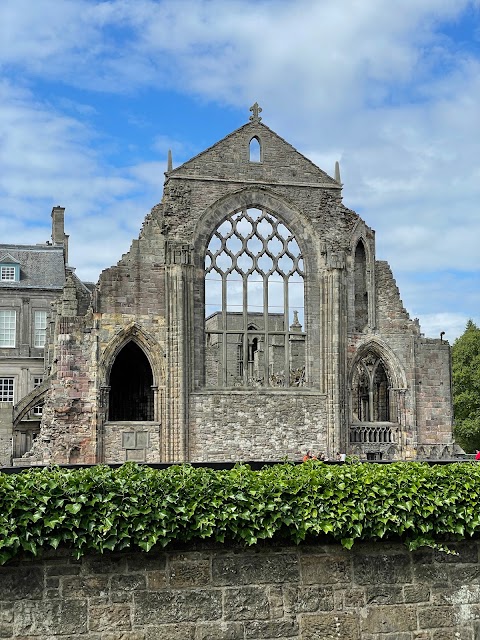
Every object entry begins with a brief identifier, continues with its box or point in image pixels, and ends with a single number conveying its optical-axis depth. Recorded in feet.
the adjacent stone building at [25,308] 147.33
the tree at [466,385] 158.10
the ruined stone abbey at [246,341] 93.76
